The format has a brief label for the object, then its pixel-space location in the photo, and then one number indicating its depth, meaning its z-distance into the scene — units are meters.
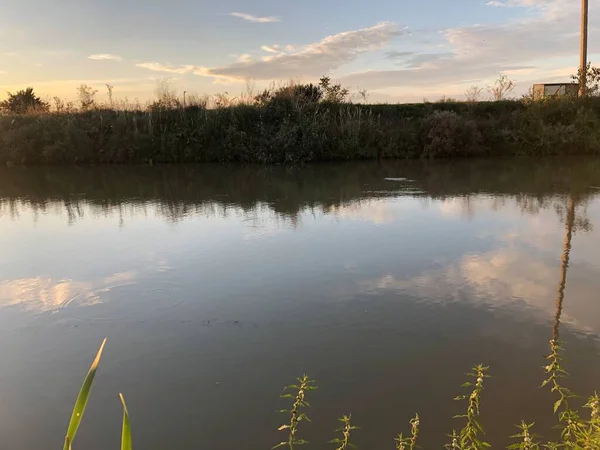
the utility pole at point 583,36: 20.11
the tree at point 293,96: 18.95
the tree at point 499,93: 20.19
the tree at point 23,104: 20.91
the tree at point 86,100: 20.20
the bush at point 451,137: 17.73
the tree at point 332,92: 19.53
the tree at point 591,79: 19.38
